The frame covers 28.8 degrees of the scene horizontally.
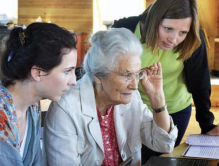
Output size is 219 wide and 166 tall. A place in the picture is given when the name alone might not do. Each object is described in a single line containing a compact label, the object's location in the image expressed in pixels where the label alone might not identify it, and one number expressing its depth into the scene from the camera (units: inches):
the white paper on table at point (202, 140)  83.4
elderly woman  70.2
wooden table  77.9
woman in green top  80.7
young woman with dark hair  59.0
